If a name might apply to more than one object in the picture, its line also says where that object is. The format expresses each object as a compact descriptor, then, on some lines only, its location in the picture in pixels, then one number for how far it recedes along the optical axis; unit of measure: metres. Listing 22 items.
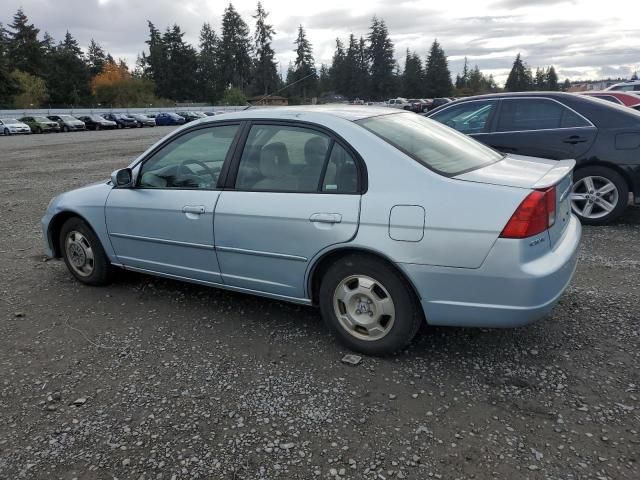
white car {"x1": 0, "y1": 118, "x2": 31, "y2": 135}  38.50
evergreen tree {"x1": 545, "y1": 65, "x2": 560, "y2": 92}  129.09
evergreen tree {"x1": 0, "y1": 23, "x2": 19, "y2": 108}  65.62
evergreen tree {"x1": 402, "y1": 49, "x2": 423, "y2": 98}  108.19
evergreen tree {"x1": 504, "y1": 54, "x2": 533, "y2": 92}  117.88
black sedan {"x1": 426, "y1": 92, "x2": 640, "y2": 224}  6.08
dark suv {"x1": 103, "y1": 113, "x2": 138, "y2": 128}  49.16
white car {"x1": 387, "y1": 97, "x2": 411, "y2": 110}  63.53
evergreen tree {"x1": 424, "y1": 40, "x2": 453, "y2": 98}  107.75
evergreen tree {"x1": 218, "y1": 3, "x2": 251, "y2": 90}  104.44
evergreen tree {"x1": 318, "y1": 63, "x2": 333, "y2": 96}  115.62
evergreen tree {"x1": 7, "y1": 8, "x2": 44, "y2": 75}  81.62
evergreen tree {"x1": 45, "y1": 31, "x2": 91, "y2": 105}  77.00
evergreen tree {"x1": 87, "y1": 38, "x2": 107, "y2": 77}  92.50
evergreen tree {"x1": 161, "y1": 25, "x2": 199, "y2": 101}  93.75
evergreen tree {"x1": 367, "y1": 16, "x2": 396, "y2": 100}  108.19
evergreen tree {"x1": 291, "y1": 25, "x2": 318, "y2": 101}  106.62
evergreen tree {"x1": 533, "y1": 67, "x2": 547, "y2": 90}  124.17
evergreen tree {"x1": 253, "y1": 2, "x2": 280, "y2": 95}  101.75
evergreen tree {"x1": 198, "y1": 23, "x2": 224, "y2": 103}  96.56
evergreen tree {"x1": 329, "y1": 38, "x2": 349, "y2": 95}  112.50
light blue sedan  2.87
